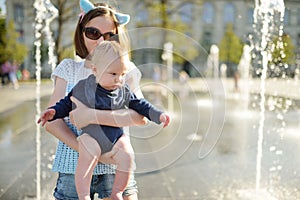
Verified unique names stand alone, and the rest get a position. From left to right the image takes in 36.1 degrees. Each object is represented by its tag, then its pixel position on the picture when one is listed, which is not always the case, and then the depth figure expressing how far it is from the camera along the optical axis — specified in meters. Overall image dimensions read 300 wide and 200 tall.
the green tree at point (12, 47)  28.33
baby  1.53
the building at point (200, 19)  29.00
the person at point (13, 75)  22.56
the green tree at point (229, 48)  43.19
